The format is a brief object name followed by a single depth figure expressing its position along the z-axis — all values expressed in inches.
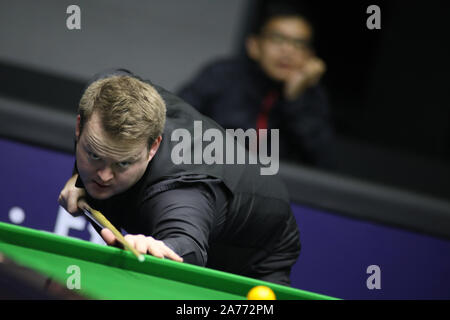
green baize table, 217.5
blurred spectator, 252.8
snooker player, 221.2
